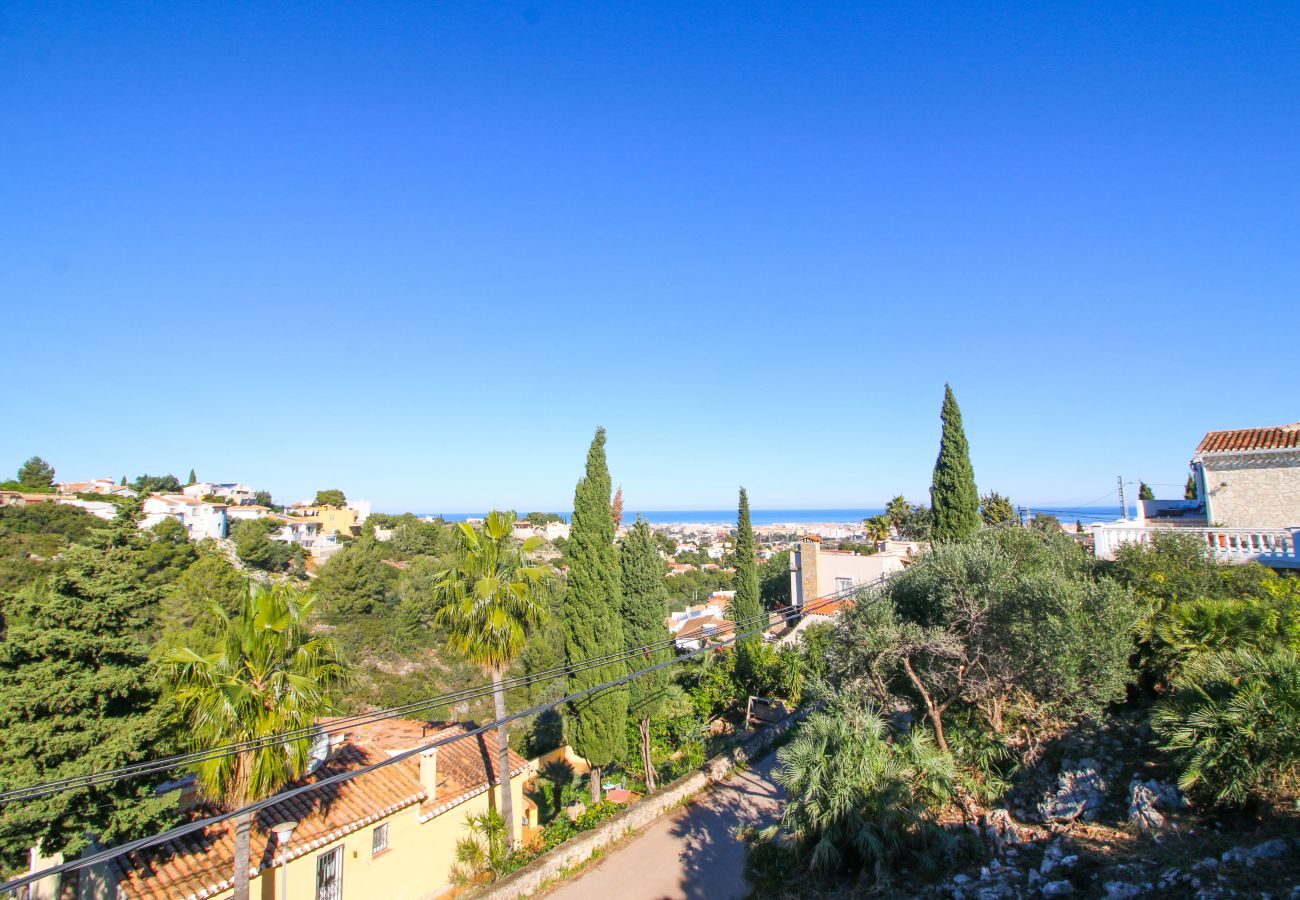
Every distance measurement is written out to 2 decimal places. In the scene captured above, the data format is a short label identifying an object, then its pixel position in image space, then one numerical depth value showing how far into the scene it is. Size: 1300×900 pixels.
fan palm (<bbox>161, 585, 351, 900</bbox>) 7.59
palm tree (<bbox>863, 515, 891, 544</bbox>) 35.38
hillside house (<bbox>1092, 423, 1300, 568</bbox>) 14.73
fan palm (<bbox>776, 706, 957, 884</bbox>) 7.99
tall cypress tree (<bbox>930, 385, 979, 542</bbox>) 21.31
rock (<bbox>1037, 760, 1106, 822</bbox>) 7.75
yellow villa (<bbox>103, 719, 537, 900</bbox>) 9.14
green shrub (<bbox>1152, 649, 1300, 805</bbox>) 6.03
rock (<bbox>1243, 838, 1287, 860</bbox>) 5.30
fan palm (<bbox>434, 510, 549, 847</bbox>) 12.27
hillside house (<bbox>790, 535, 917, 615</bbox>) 27.72
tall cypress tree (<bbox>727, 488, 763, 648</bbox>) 27.17
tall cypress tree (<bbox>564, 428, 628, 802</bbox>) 15.49
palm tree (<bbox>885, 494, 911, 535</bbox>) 37.50
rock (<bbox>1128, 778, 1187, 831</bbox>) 6.66
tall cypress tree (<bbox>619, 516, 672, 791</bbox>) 20.10
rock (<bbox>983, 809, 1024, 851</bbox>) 7.58
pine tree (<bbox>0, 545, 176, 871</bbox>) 7.49
